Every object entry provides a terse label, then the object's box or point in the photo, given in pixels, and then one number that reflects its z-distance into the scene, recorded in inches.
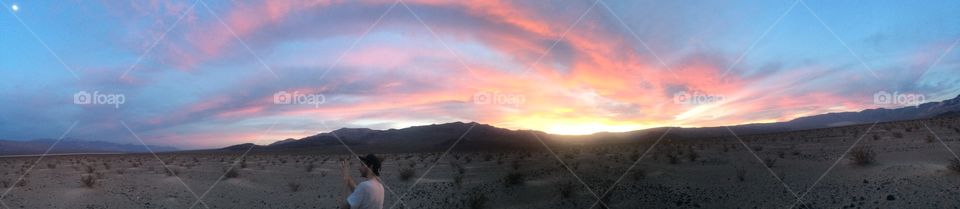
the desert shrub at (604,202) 580.1
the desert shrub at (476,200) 599.5
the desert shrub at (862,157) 617.9
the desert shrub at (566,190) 614.9
